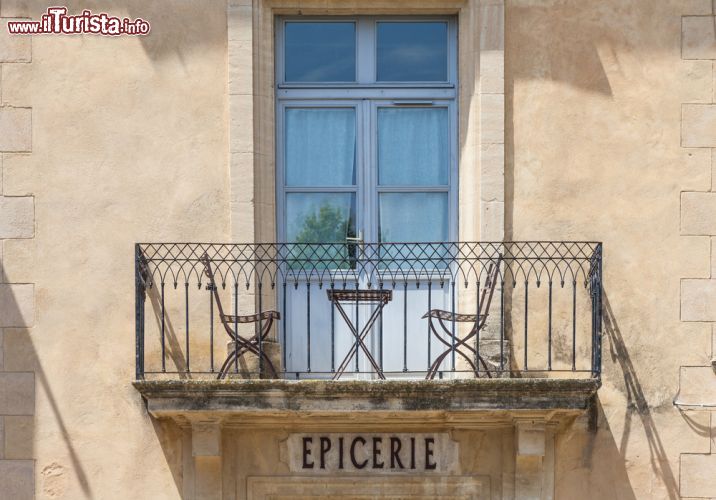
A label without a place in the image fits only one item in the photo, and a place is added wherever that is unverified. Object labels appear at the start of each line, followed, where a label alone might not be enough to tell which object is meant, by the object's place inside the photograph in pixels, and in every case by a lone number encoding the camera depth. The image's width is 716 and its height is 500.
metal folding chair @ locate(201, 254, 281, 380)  15.42
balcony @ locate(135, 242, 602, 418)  14.86
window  16.55
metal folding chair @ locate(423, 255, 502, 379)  15.18
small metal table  15.19
